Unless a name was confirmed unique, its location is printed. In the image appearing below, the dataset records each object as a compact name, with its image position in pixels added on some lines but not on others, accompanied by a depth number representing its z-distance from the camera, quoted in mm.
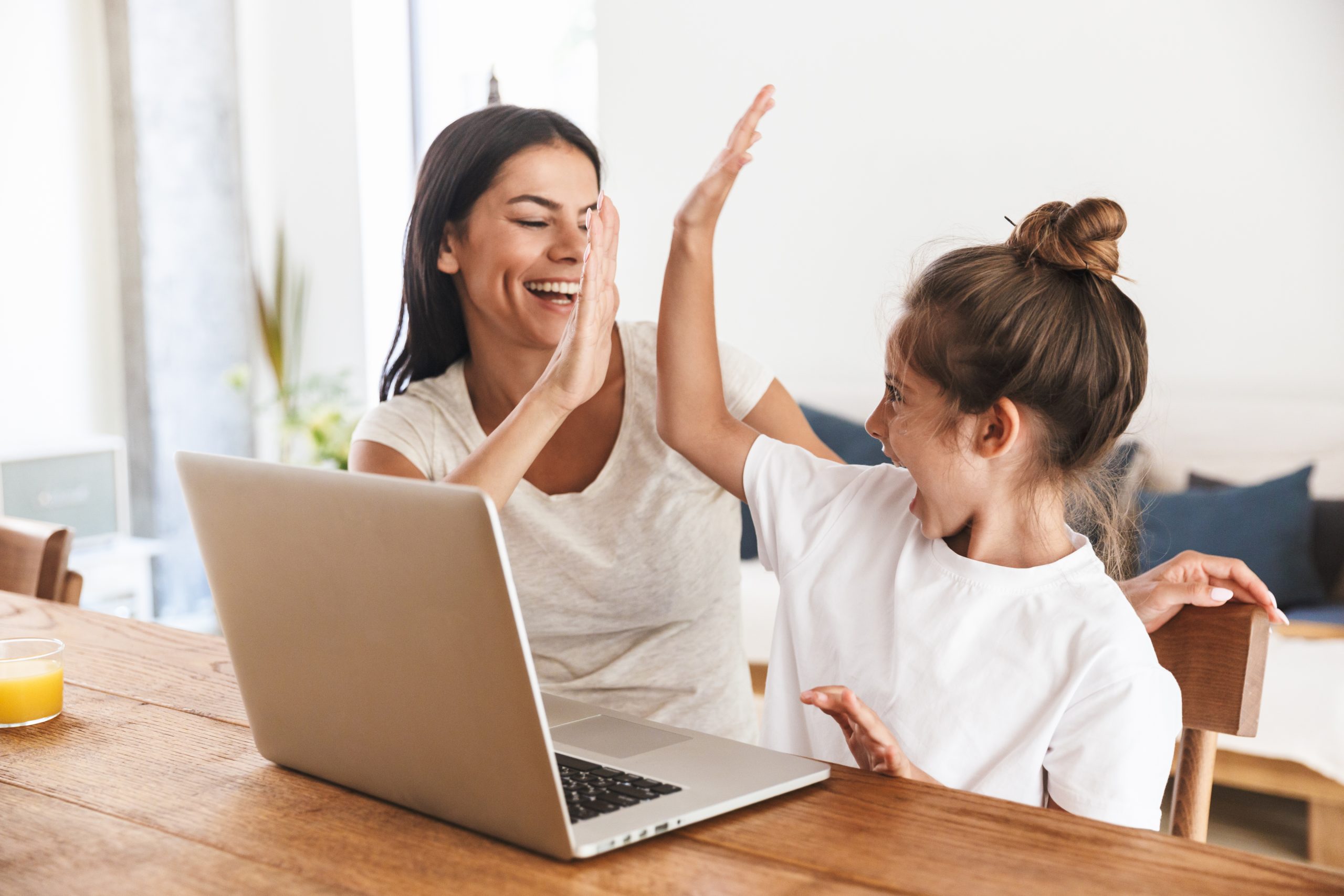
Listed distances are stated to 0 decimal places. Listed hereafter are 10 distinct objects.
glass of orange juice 943
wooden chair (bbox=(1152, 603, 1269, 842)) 903
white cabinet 3512
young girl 943
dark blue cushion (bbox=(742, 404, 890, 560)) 3285
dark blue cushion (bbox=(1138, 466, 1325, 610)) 2676
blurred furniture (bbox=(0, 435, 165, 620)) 3357
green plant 4016
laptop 636
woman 1395
